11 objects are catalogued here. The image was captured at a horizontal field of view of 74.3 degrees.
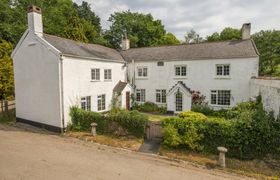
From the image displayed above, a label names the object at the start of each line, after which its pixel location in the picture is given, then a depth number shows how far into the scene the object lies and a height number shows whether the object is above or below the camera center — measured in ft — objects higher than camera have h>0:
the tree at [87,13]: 181.78 +67.09
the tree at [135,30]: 153.79 +42.70
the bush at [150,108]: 72.94 -11.27
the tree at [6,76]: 77.92 +2.16
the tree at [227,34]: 138.00 +35.19
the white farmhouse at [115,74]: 50.19 +2.03
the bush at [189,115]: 47.89 -9.10
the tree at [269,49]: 113.09 +19.46
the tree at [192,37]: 213.13 +50.45
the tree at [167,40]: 155.08 +34.72
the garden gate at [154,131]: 43.75 -12.20
